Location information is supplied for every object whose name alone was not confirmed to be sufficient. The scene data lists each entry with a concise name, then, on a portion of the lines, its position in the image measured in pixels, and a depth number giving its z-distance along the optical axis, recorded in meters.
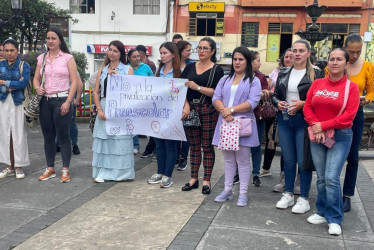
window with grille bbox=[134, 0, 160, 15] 25.00
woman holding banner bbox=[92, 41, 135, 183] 5.31
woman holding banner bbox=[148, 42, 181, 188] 5.03
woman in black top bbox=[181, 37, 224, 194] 4.68
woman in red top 3.65
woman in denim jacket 5.31
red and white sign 25.58
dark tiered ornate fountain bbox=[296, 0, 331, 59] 11.23
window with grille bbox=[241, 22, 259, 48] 24.91
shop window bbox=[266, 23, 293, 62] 24.66
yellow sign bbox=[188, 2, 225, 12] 24.45
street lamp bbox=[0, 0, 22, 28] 10.06
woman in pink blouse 5.17
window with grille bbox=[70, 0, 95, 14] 25.55
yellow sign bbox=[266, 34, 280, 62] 24.77
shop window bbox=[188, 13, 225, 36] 24.73
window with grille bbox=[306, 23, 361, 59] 24.02
